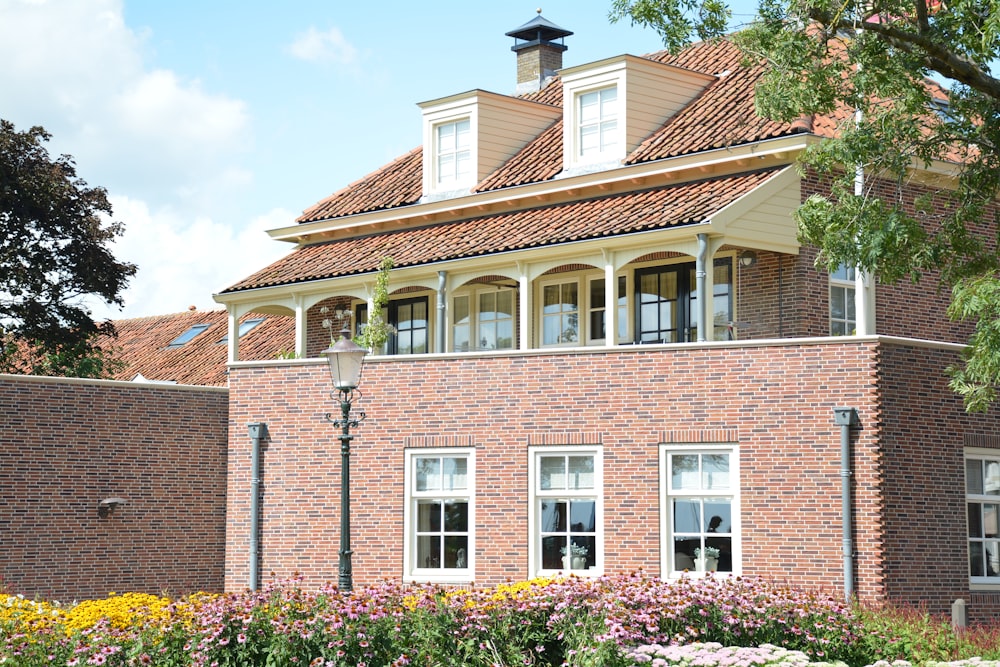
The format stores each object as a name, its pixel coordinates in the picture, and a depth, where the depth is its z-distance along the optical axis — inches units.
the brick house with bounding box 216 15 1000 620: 775.7
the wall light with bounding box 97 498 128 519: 946.7
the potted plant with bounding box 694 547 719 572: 789.2
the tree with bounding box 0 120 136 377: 1304.1
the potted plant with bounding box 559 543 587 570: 826.2
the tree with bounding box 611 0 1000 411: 724.7
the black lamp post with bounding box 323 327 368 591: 674.8
